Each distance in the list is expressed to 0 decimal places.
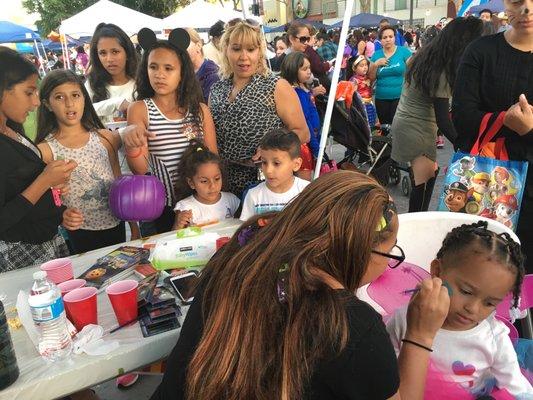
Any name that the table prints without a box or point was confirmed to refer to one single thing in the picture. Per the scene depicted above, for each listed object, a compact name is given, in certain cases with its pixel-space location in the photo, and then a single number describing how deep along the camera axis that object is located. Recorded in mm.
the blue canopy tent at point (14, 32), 15391
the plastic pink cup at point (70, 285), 1679
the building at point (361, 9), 39656
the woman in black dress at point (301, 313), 960
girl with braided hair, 1516
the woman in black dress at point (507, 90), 1883
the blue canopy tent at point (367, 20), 29562
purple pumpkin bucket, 2270
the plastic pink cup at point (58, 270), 1814
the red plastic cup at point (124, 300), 1566
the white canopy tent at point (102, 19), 10867
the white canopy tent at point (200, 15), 11672
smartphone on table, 1727
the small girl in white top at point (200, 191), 2564
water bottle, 1365
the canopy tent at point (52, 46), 32094
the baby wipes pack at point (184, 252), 1981
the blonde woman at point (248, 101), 2662
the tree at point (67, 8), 27250
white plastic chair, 2014
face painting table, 1349
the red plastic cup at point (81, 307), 1530
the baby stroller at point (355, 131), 4719
